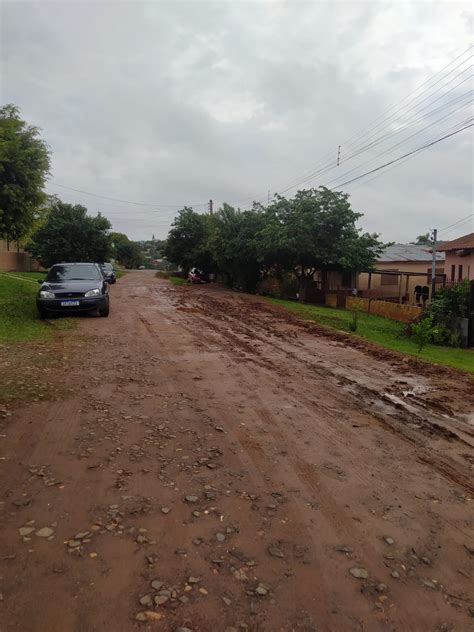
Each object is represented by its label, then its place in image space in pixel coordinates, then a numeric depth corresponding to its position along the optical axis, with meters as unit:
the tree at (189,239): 40.28
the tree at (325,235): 23.12
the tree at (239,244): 29.67
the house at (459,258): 28.08
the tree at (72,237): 34.28
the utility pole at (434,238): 28.24
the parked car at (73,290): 11.67
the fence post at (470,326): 13.52
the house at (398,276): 32.47
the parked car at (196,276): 40.23
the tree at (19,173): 10.84
